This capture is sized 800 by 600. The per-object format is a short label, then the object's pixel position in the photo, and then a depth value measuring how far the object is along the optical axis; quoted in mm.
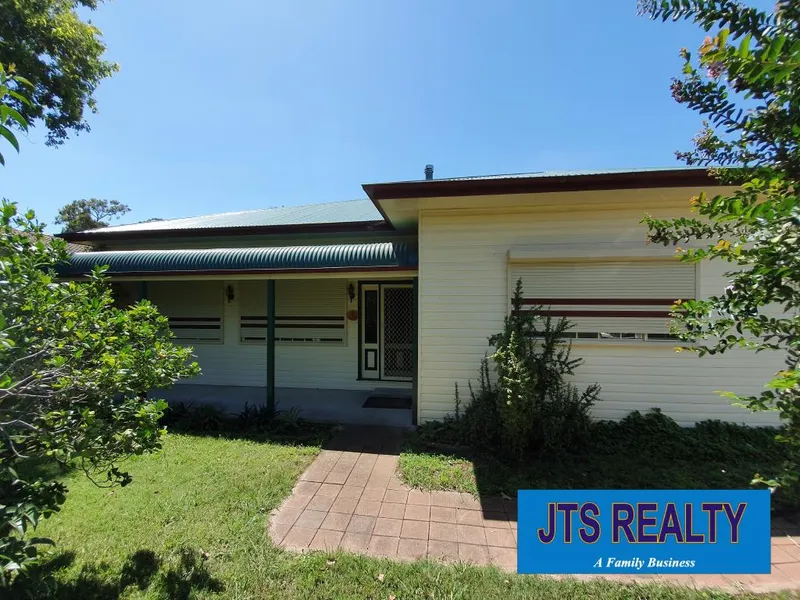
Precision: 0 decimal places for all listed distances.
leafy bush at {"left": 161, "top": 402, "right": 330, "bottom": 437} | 5285
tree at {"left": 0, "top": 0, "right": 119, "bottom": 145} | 7594
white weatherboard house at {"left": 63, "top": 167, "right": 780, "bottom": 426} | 4867
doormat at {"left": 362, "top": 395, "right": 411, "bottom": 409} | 6562
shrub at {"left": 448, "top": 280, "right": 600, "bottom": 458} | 4020
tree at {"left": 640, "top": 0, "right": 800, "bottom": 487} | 1148
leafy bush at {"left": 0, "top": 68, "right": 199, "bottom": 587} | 1807
